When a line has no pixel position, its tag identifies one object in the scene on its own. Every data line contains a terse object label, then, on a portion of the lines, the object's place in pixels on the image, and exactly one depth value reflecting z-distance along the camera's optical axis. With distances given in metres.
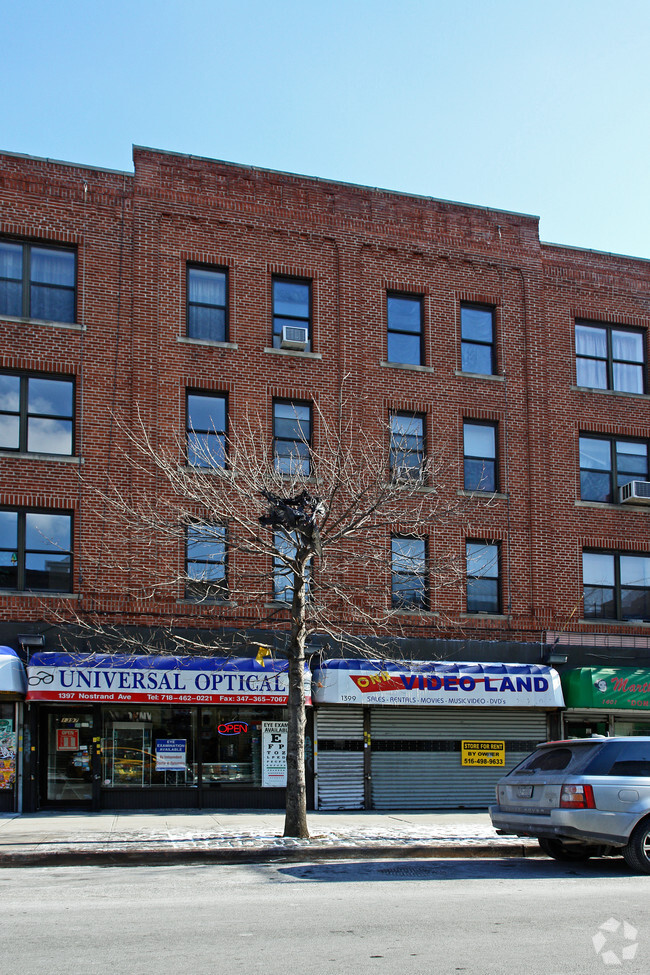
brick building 19.27
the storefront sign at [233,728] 19.61
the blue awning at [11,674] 17.28
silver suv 11.12
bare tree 15.84
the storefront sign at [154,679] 17.83
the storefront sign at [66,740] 18.88
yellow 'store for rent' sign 21.02
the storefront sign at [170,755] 19.14
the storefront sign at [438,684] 19.50
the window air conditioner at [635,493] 23.22
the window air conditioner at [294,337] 21.17
